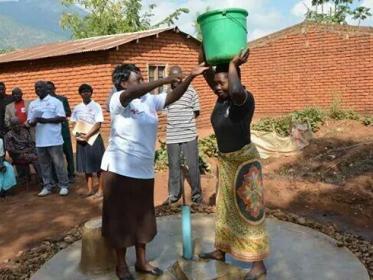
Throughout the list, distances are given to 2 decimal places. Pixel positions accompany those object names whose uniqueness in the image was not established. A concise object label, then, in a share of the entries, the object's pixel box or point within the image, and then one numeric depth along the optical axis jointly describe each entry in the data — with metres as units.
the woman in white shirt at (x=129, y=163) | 3.09
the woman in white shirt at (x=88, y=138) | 5.84
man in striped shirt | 5.33
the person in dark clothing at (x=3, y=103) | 6.93
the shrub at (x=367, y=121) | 12.20
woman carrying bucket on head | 2.99
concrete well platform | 3.37
